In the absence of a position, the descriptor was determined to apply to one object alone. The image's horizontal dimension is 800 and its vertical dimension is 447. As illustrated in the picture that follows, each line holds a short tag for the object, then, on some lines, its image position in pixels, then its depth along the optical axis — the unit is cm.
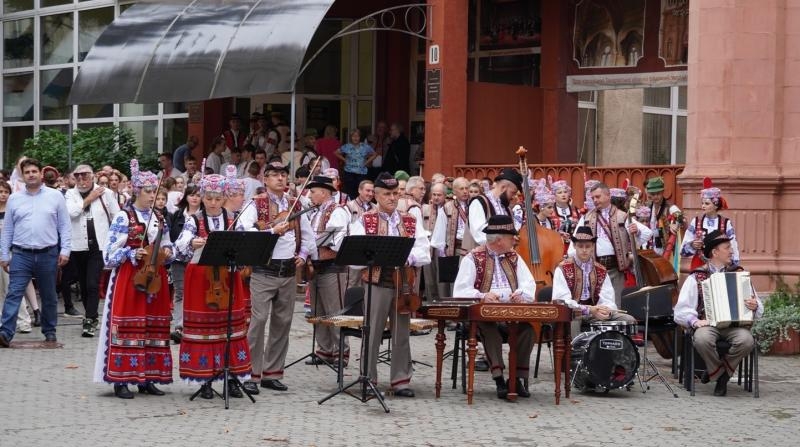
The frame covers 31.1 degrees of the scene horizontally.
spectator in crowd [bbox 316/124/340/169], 2452
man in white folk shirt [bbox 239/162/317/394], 1277
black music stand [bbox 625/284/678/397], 1352
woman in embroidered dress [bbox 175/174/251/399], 1210
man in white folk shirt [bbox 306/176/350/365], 1384
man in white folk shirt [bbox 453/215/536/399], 1255
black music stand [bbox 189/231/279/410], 1150
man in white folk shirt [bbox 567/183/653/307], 1519
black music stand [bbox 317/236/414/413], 1195
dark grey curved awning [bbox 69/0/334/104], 2133
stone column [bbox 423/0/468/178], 2258
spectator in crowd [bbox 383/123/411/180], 2441
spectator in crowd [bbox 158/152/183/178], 2635
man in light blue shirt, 1527
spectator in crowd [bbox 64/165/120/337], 1720
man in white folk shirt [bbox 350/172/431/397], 1262
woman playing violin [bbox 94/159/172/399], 1215
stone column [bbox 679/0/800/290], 1711
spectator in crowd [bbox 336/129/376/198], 2395
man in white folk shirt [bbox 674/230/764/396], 1299
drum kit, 1275
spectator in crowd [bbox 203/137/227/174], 2483
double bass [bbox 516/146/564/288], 1468
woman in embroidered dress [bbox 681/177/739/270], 1516
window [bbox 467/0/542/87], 2561
